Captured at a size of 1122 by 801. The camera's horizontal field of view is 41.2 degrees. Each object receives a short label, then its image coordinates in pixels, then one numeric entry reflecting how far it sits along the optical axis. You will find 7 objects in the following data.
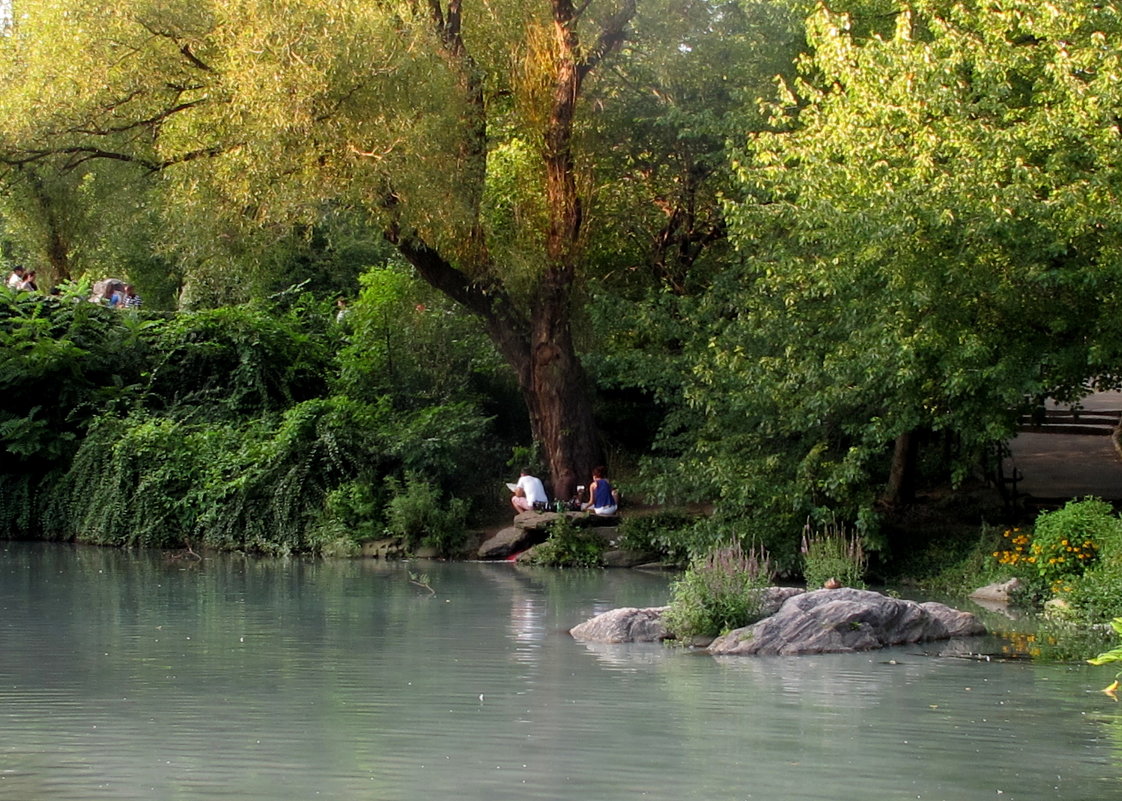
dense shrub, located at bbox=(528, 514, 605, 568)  23.47
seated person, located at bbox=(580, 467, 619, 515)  24.23
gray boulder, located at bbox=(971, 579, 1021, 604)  18.23
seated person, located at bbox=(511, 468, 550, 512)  24.77
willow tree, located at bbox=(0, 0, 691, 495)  21.05
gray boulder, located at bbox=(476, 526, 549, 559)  24.27
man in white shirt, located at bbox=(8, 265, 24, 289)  30.42
